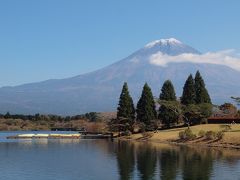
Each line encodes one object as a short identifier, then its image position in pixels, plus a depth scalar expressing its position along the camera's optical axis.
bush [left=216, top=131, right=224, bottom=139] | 74.62
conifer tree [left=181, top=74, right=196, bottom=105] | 97.56
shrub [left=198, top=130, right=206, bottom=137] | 79.06
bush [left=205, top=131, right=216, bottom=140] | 76.19
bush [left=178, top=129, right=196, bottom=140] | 79.56
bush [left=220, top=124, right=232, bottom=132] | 81.12
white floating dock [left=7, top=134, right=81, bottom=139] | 105.69
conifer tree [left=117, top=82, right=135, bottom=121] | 97.03
